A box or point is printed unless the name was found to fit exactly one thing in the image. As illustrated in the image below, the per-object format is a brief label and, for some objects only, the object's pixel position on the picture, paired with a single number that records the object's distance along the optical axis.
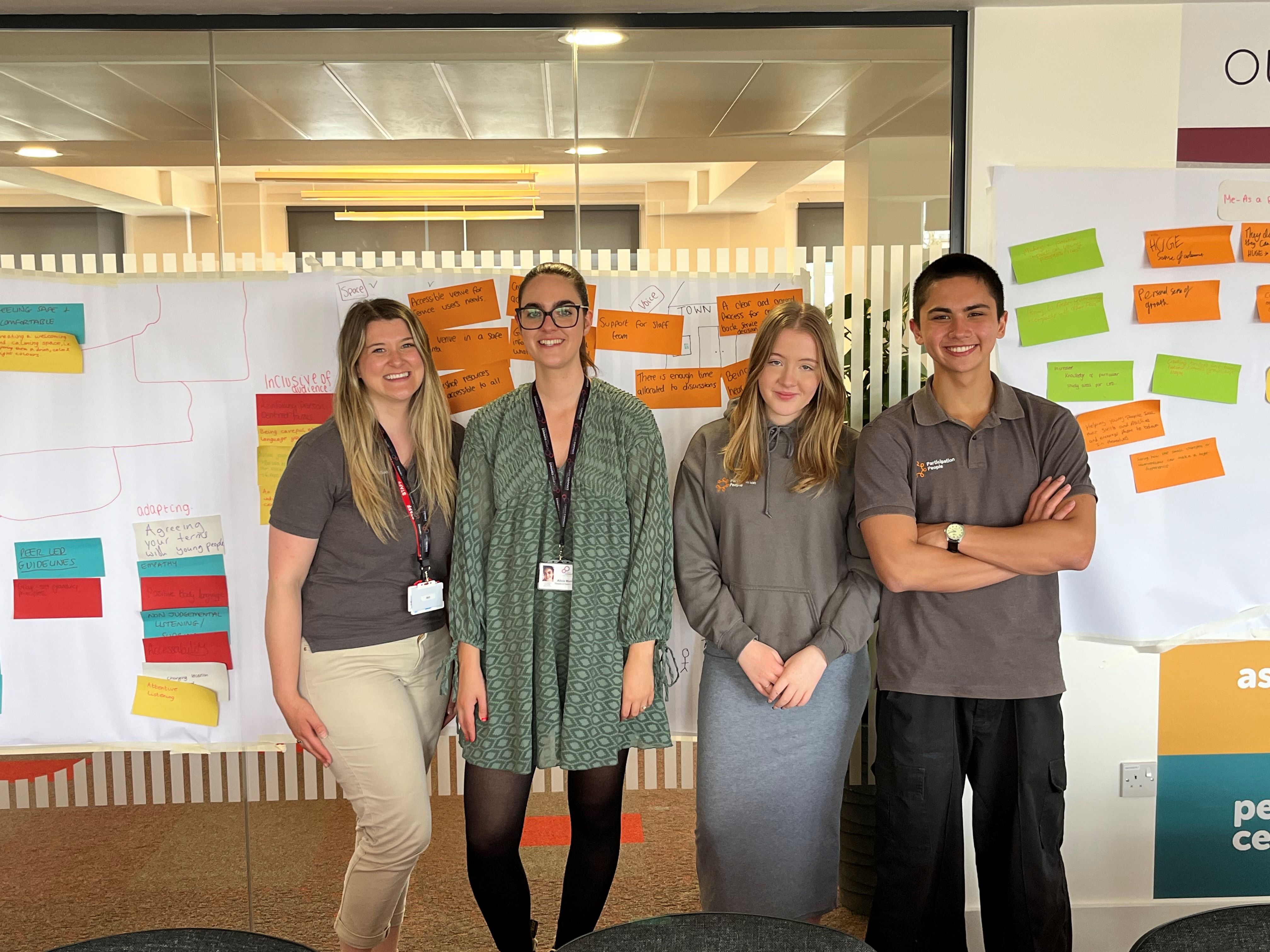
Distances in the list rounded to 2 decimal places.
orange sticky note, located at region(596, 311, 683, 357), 2.69
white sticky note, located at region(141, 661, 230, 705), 2.74
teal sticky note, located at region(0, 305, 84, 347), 2.67
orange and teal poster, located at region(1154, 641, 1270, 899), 2.74
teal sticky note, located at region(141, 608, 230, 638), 2.73
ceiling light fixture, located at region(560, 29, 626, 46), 2.64
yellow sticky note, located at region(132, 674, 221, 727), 2.75
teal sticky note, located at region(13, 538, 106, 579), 2.71
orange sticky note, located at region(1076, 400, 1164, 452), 2.65
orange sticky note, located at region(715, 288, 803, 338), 2.68
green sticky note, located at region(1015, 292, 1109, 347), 2.63
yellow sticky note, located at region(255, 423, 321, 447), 2.69
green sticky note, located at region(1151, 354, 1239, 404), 2.65
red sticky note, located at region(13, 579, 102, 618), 2.72
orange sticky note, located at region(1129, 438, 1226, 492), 2.66
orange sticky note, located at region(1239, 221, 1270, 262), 2.64
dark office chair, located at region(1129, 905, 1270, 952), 1.30
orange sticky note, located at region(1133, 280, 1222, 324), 2.64
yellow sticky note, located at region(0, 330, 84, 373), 2.67
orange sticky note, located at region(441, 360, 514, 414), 2.69
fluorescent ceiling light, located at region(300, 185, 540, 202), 2.64
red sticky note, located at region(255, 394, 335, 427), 2.69
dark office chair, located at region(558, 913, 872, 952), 1.29
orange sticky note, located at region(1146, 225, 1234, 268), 2.63
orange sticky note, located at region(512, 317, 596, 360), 2.67
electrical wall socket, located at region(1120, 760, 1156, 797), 2.74
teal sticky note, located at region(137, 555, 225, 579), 2.71
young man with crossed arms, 2.17
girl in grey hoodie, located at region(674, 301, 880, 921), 2.21
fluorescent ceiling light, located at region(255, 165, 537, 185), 2.65
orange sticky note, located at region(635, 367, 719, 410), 2.71
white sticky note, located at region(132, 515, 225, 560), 2.71
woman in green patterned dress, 2.16
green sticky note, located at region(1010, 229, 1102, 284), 2.62
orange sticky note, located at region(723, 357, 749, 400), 2.70
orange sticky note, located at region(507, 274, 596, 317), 2.66
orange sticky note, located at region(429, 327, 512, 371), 2.68
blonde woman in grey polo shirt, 2.23
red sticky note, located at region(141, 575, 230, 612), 2.72
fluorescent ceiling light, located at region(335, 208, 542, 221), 2.65
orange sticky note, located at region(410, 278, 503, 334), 2.67
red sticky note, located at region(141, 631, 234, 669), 2.73
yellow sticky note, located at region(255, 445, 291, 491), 2.69
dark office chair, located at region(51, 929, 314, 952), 1.27
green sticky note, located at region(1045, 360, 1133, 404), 2.64
